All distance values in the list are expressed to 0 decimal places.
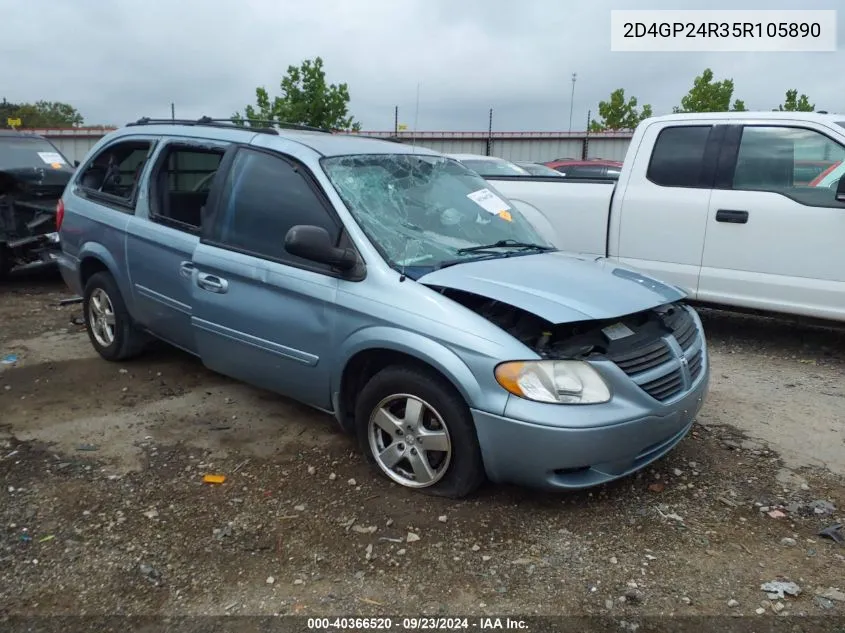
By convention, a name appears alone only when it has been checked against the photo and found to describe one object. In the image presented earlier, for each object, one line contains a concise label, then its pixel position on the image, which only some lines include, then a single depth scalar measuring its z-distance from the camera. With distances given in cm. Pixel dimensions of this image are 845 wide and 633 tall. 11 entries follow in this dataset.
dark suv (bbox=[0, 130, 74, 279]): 836
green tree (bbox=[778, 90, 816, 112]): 3591
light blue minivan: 309
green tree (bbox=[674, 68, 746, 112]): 3203
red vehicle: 1714
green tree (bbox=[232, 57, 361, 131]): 2447
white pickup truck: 546
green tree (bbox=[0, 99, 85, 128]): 5659
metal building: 3042
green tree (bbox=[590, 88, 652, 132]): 3606
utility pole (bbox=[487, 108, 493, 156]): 2806
